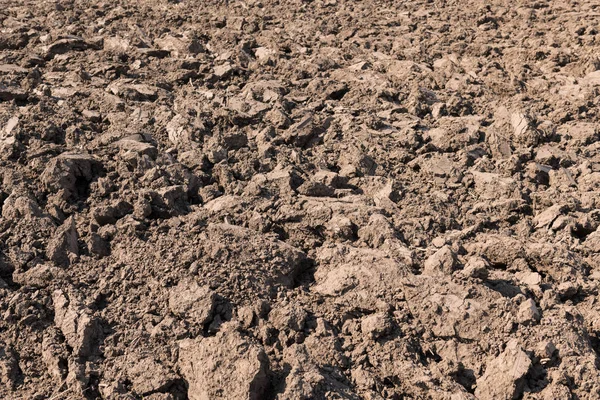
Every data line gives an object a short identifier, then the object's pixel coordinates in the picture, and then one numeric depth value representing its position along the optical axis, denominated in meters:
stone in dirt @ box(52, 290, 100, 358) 2.69
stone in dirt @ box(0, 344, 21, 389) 2.61
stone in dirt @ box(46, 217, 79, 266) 3.10
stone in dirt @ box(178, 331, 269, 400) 2.45
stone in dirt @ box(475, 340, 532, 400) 2.47
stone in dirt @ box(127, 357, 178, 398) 2.52
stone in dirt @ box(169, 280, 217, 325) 2.78
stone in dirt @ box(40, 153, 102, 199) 3.51
